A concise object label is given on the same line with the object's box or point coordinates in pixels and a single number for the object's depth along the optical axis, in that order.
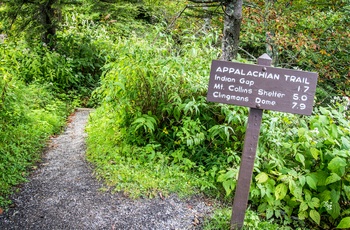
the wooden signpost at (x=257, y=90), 2.74
